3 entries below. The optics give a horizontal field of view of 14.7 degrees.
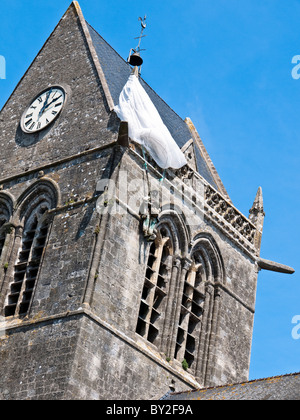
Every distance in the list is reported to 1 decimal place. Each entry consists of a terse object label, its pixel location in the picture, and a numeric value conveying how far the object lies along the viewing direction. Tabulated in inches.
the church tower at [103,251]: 970.7
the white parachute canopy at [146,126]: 1080.8
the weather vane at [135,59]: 1170.6
